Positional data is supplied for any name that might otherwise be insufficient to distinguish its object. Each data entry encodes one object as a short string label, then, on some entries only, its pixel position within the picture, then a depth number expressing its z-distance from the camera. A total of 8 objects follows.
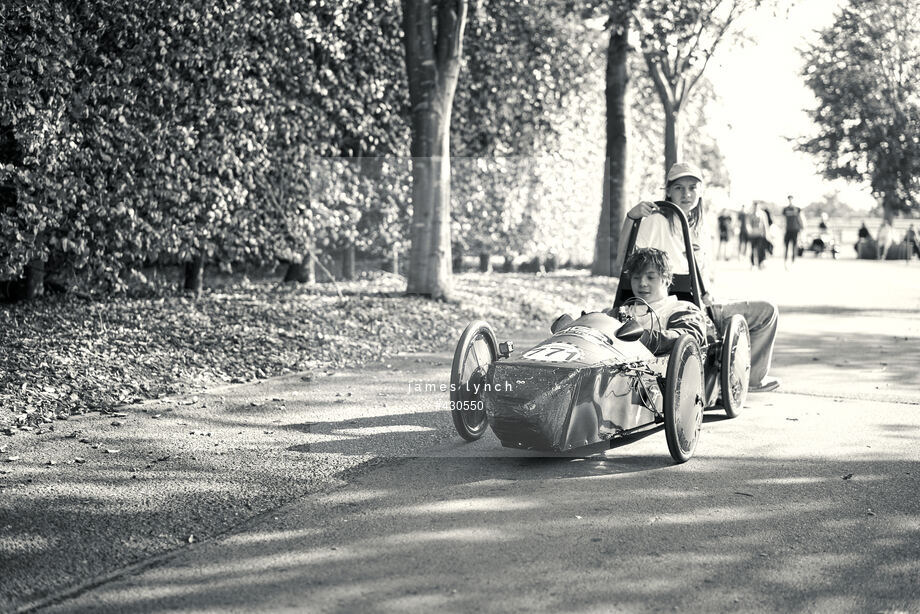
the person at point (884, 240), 39.72
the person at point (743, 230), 36.08
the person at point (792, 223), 28.86
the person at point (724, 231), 37.00
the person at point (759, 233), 28.27
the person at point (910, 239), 37.97
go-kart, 5.79
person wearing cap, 7.57
